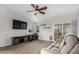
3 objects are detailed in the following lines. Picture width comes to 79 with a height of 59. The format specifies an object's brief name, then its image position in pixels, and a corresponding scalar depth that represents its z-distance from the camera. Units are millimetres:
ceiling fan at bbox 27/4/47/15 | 2510
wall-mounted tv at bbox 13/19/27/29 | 2593
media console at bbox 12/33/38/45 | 2704
